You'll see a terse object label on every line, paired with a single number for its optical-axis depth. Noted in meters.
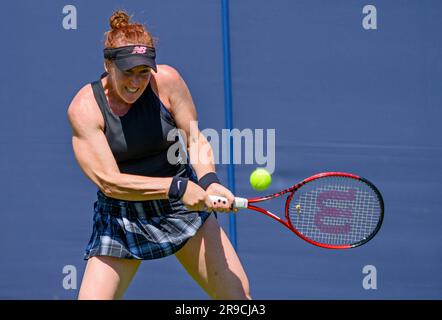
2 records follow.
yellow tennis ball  8.07
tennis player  7.62
